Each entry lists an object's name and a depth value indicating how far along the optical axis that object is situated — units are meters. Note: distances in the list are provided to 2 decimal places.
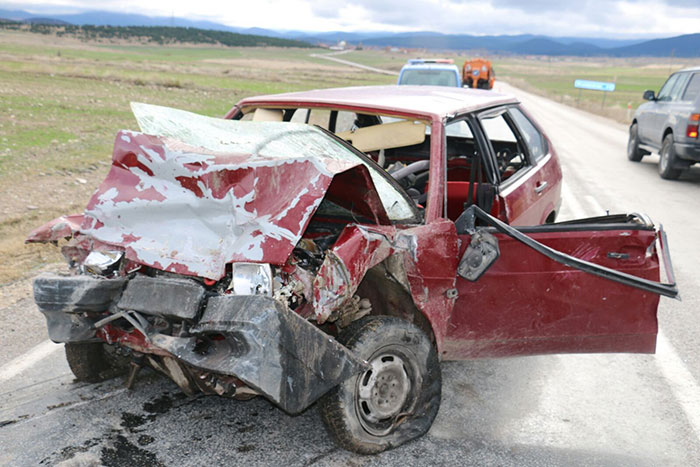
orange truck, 35.03
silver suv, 11.34
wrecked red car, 2.65
